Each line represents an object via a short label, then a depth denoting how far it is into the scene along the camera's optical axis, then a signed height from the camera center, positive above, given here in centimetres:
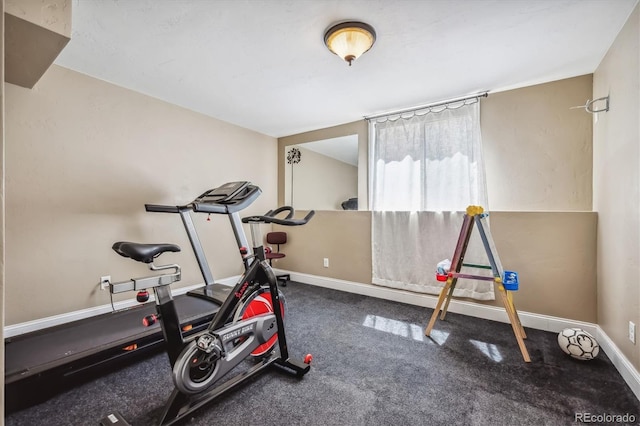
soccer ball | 202 -101
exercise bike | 146 -74
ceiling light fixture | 190 +122
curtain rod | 299 +123
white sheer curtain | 300 +22
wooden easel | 217 -50
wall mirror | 465 +55
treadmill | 160 -93
